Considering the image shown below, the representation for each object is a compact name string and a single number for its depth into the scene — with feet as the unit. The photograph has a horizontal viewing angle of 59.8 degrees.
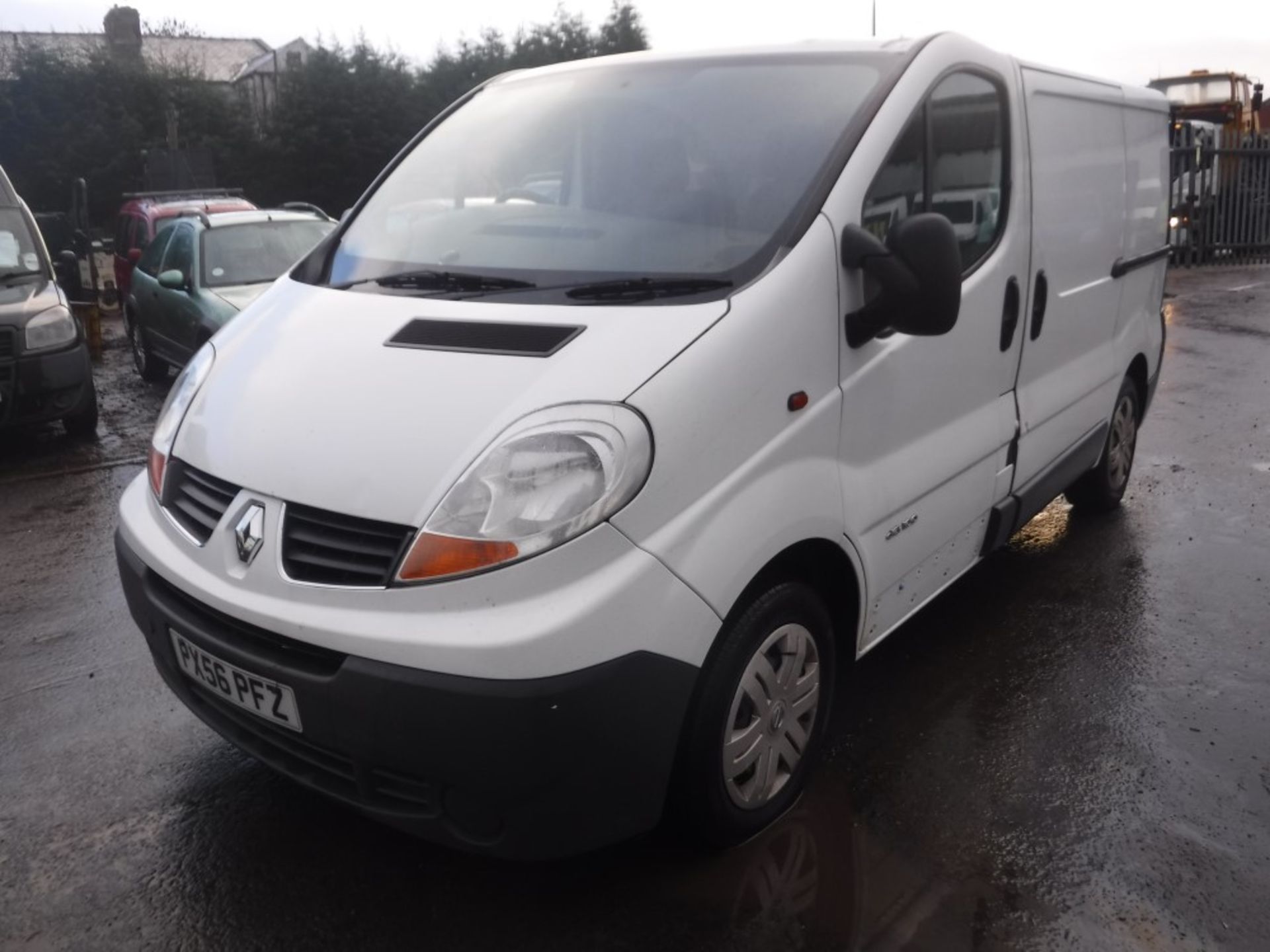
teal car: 26.23
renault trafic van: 7.11
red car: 39.01
